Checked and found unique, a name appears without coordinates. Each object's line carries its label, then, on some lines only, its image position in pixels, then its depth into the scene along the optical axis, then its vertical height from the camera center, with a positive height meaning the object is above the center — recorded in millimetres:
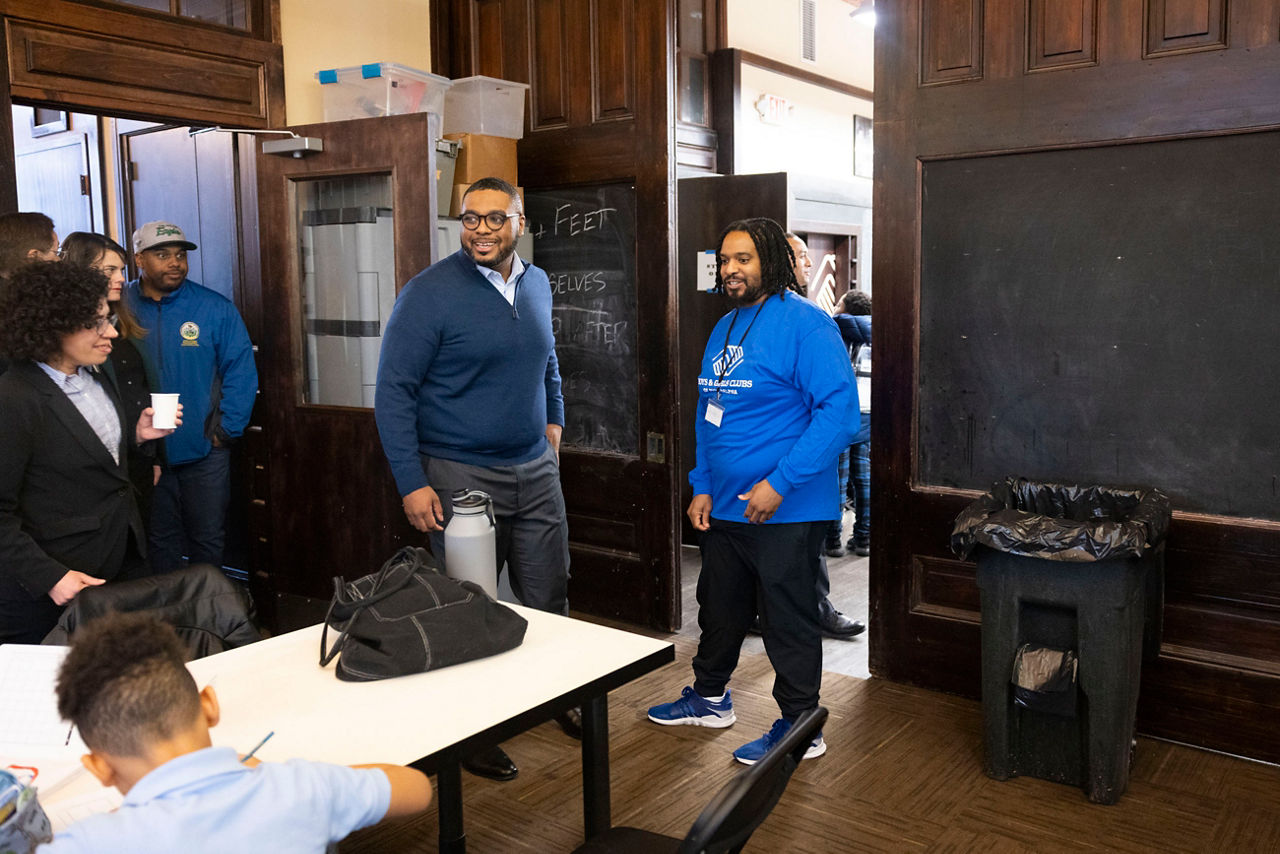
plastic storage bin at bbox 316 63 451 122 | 3947 +811
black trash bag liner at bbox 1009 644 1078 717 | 2715 -940
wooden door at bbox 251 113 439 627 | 3781 -154
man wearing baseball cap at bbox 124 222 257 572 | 3961 -266
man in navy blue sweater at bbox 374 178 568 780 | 2934 -230
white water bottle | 2578 -549
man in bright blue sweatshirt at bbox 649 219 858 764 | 2777 -362
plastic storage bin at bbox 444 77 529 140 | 4184 +786
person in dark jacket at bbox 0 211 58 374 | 2848 +192
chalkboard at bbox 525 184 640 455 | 4164 +26
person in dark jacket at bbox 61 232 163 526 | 3271 -21
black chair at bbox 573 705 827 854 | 1256 -600
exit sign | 6898 +1281
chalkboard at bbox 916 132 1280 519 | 2898 -46
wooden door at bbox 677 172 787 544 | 5148 +363
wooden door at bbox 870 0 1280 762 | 2902 +4
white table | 1587 -621
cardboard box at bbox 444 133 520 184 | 4102 +577
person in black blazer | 2205 -304
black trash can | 2660 -828
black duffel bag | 1827 -545
